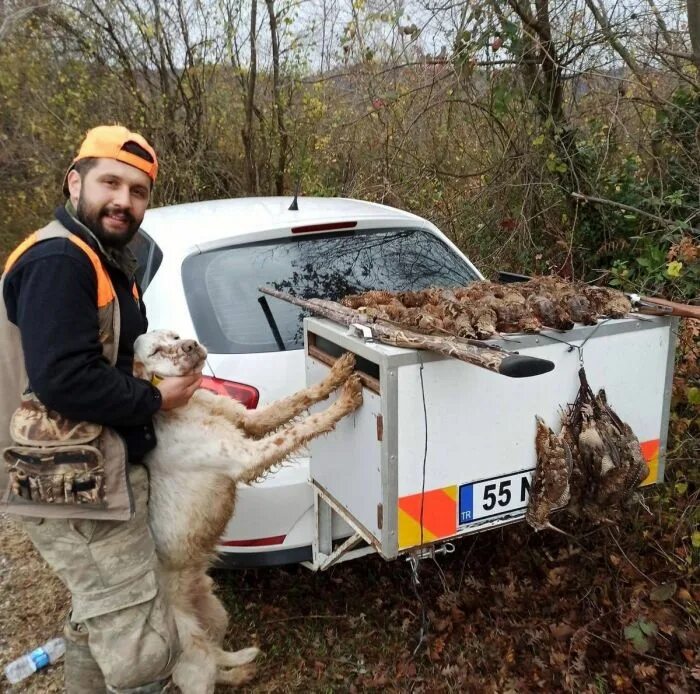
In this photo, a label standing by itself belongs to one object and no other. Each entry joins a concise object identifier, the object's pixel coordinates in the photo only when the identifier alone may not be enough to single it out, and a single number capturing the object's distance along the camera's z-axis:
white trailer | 2.19
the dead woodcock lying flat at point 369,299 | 2.71
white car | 2.86
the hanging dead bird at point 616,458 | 2.45
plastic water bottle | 3.13
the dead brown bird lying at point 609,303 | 2.53
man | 1.97
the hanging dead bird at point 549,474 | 2.40
